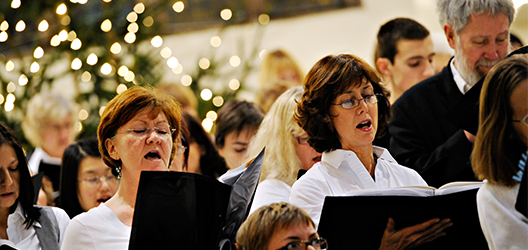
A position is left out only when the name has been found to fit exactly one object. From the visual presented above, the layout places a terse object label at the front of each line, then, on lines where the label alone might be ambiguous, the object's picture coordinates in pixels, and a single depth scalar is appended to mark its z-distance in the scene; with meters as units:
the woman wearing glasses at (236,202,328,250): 4.57
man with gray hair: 6.61
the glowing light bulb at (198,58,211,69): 13.78
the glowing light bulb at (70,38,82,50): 12.28
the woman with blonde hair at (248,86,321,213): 6.66
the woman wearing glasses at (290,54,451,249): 5.36
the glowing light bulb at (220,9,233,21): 16.80
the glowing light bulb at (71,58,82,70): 12.30
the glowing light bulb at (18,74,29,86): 12.12
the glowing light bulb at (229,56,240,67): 15.00
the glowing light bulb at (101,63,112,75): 12.51
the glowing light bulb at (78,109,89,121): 12.46
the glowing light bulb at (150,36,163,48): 12.99
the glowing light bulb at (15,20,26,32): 11.52
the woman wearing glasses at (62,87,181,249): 5.59
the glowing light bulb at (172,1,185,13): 14.81
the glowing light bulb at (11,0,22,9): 11.62
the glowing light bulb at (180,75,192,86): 13.66
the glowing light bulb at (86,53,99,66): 12.45
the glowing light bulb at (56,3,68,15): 12.05
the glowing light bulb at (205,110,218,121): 13.14
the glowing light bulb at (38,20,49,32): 11.86
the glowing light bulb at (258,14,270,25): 16.97
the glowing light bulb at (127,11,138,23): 12.87
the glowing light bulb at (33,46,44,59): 12.05
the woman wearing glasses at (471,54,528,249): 4.13
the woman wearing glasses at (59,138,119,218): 8.03
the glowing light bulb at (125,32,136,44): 12.69
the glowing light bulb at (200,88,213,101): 13.24
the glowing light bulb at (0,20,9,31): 11.44
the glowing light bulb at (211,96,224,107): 13.26
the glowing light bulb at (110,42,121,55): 12.66
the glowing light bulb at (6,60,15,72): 11.89
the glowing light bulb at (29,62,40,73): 12.12
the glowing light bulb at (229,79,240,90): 13.80
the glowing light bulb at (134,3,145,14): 12.90
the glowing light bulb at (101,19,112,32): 12.58
